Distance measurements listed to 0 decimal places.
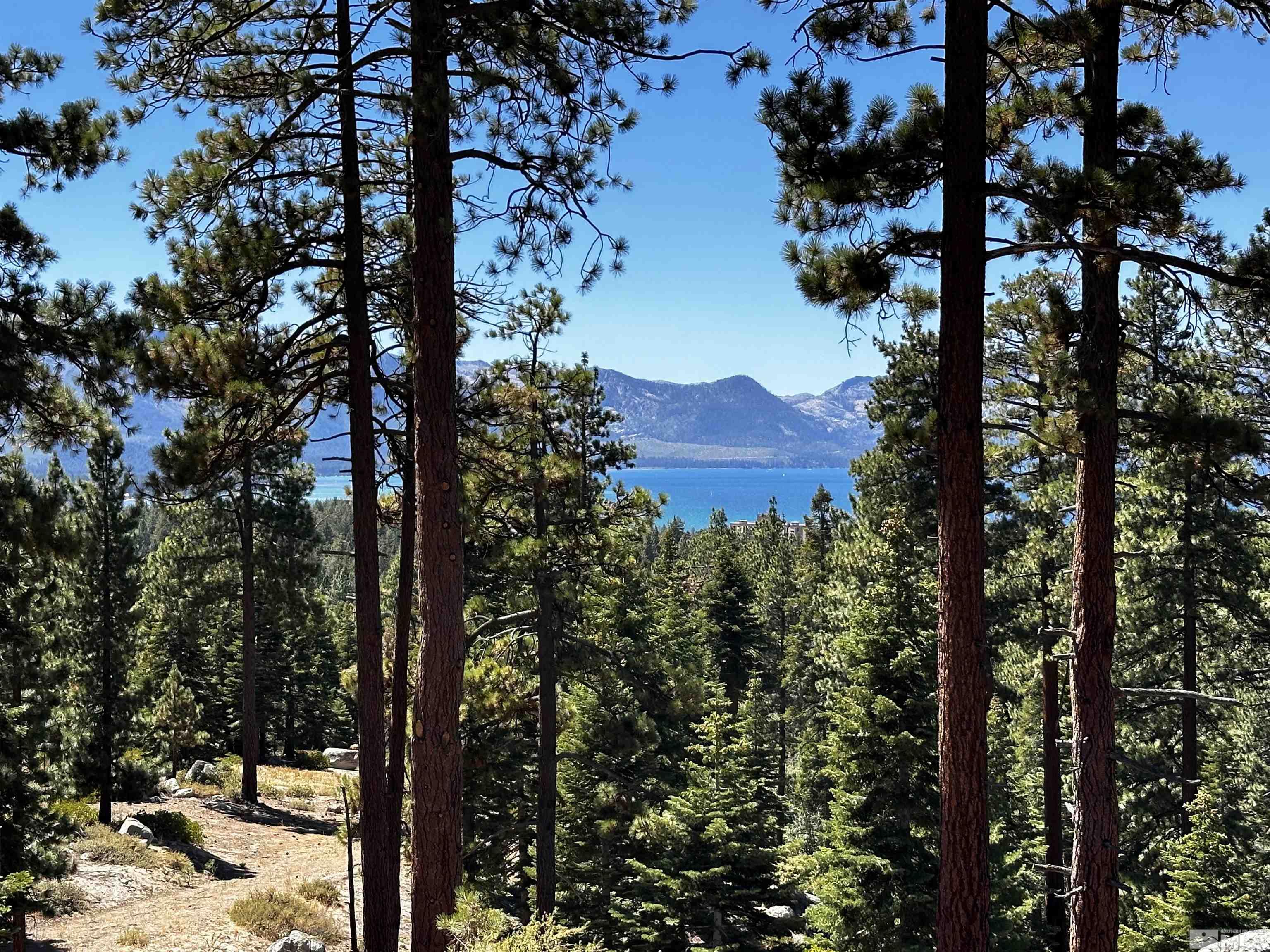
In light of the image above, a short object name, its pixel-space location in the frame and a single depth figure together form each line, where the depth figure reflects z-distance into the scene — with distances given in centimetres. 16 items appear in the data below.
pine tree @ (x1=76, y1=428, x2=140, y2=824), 1862
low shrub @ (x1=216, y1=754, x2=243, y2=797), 2539
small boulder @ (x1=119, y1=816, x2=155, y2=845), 1769
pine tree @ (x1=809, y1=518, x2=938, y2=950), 1203
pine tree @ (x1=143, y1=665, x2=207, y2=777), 2773
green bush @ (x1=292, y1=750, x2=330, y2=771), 3578
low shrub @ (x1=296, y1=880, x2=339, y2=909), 1507
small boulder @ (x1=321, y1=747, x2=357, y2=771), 3491
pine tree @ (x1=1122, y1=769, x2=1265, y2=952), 1266
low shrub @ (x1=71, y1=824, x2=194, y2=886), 1595
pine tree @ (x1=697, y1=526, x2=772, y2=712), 3525
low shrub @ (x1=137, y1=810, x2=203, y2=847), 1848
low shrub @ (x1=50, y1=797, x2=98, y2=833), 1599
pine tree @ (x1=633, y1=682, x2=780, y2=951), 1493
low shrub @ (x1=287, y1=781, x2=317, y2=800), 2733
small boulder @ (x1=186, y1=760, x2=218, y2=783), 2619
